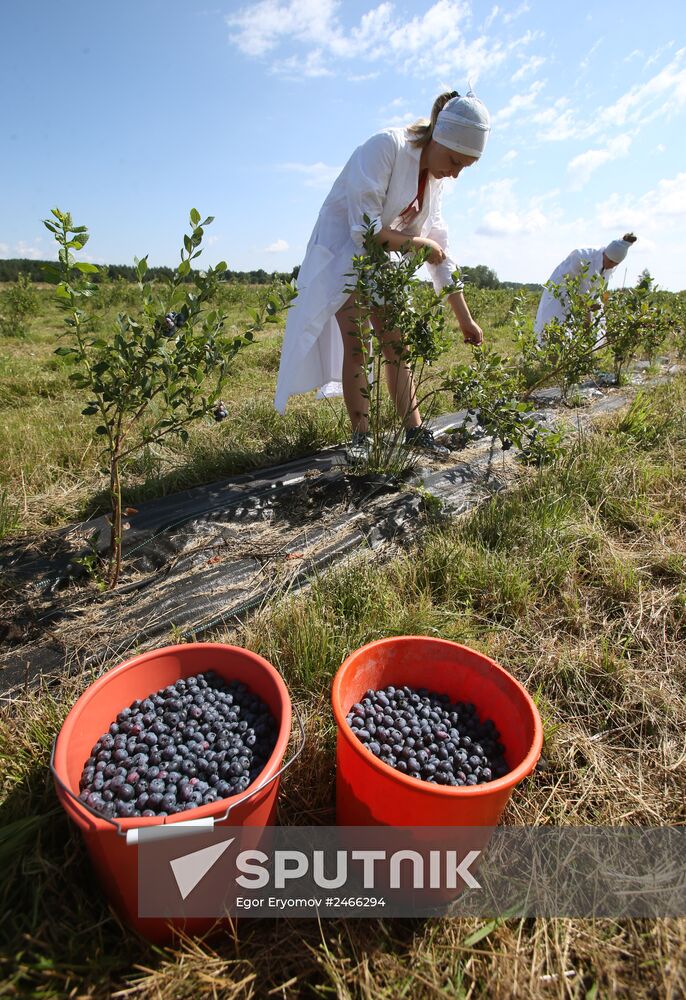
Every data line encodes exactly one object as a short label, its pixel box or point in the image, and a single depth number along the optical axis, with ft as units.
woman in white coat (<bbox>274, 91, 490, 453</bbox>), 7.82
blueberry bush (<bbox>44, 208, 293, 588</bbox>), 4.67
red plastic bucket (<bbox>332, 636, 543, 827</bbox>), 3.22
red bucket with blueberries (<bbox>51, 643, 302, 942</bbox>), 3.01
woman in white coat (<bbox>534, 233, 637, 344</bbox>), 16.70
